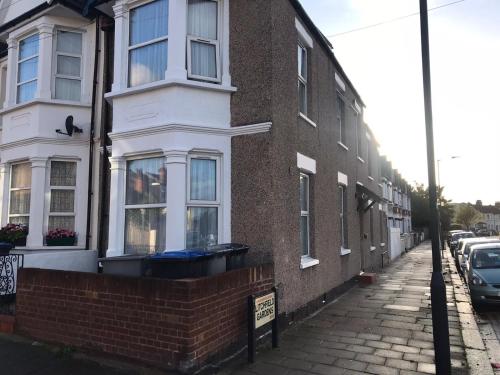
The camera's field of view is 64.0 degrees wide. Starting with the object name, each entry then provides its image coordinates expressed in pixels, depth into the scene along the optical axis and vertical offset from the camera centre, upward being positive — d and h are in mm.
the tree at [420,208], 53312 +2525
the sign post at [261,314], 5254 -1205
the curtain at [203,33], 7359 +3589
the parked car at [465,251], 14784 -926
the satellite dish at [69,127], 8727 +2186
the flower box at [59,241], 8438 -286
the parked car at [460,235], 29314 -614
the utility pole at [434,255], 4566 -331
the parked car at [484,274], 9352 -1175
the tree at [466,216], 70812 +1913
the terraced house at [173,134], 6910 +1804
